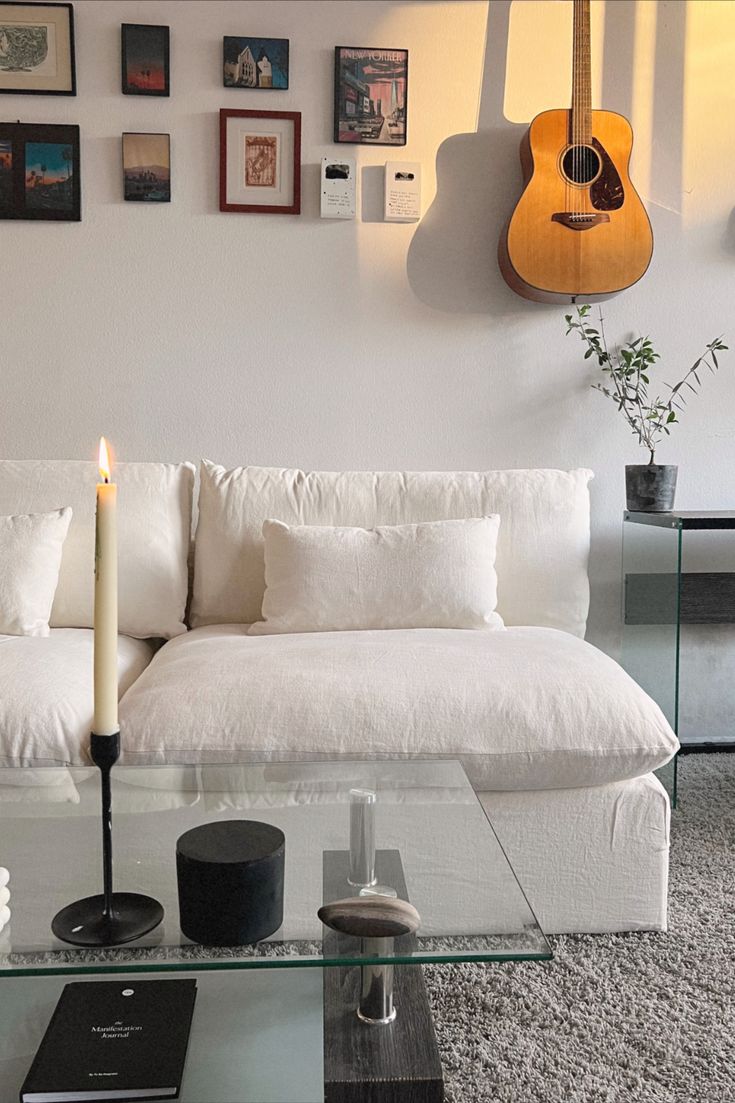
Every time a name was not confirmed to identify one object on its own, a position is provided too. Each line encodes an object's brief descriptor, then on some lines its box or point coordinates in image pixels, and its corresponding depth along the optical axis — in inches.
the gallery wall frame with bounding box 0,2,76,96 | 98.3
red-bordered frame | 100.6
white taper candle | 34.9
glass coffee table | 36.5
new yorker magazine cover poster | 101.3
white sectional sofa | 62.6
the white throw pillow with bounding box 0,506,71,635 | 80.3
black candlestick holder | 36.6
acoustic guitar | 97.8
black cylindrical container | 37.2
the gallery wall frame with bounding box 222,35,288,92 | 100.0
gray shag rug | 49.8
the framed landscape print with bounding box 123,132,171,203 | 99.8
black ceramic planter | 98.2
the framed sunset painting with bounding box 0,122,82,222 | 99.0
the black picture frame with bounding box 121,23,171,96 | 98.7
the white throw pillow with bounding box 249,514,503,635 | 82.7
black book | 36.1
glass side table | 95.8
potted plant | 98.7
